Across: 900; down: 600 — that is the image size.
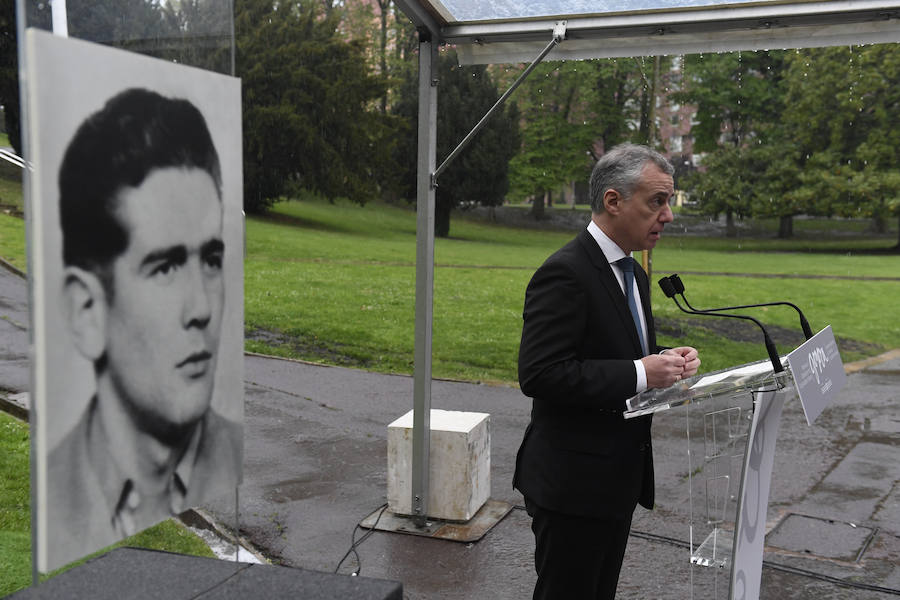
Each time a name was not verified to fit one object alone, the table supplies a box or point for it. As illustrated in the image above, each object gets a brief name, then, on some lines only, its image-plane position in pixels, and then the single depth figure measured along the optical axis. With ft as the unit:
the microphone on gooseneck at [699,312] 7.92
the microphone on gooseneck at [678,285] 8.67
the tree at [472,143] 78.18
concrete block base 16.96
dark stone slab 8.37
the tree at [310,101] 77.77
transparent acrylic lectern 8.14
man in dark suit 8.55
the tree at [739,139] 67.10
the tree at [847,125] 67.51
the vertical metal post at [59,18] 6.34
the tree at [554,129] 65.82
